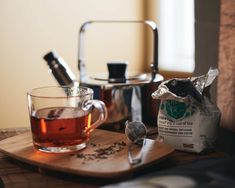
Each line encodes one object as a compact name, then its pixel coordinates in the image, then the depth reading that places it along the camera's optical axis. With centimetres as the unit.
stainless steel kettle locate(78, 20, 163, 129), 94
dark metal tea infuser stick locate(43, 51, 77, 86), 98
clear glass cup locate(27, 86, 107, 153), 73
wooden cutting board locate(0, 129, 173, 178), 65
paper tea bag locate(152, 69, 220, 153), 77
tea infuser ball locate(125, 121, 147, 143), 78
